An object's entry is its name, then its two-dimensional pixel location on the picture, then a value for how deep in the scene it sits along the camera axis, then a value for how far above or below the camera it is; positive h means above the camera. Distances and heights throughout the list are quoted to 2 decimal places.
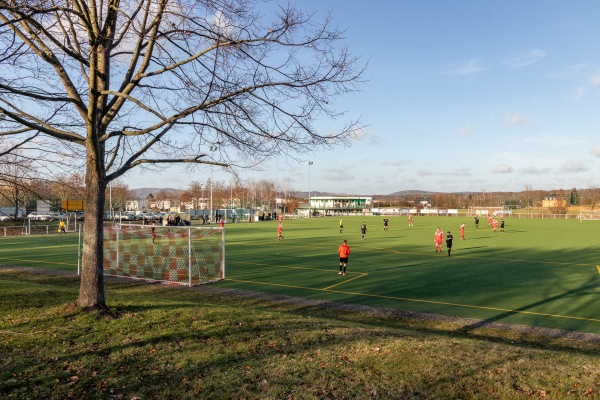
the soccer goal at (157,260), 17.81 -2.70
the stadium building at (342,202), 157.00 +1.25
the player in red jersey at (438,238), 26.86 -2.14
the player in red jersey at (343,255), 17.77 -2.08
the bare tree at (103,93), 6.73 +1.98
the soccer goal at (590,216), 77.34 -2.48
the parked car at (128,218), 64.38 -1.51
